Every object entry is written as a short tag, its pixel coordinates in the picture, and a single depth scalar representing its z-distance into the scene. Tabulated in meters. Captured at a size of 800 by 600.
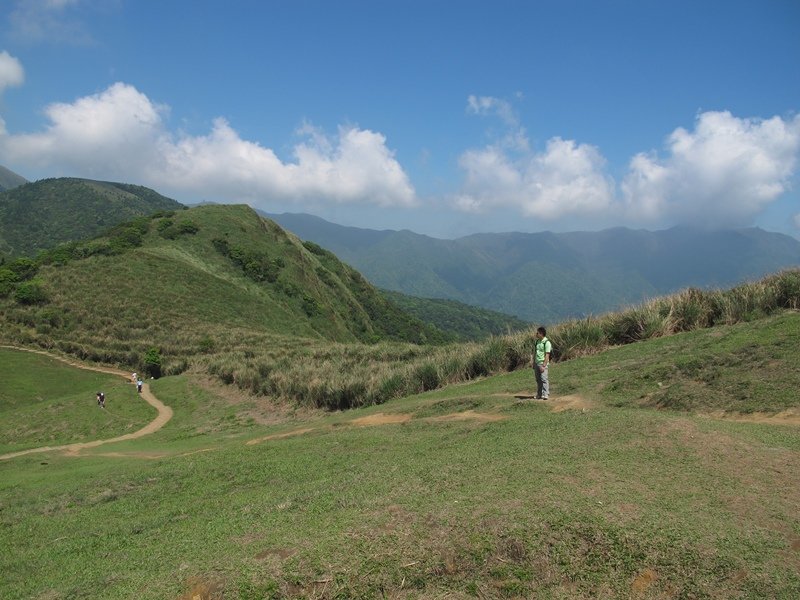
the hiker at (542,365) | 13.07
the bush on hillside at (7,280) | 53.50
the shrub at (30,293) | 52.06
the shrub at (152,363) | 45.47
